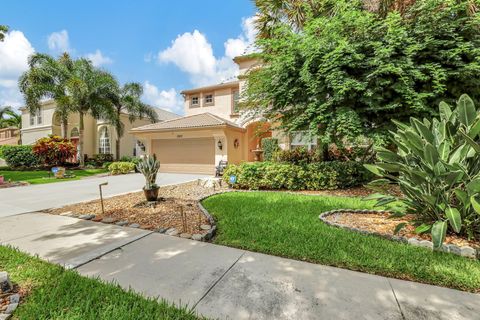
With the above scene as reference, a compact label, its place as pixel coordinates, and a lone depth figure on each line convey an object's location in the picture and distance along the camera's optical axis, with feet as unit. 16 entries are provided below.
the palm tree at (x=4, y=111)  102.32
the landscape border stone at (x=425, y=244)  10.64
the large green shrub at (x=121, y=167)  51.88
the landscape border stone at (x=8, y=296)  7.09
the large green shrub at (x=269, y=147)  48.22
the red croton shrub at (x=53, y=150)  52.37
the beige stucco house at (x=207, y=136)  50.11
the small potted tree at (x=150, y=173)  21.09
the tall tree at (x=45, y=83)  57.88
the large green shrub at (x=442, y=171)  10.89
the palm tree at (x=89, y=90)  57.93
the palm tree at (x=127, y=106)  65.21
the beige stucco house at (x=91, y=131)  76.74
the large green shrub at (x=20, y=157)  61.98
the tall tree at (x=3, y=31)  44.99
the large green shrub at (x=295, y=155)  39.42
